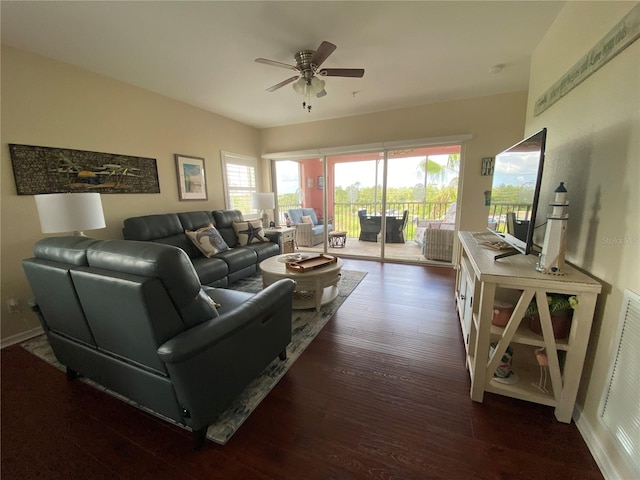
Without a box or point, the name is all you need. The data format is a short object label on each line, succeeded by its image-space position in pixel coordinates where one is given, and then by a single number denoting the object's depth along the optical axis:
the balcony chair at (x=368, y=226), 5.55
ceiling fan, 2.06
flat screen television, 1.34
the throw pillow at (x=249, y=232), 3.76
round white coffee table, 2.44
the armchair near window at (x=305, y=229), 5.68
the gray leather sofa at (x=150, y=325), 1.04
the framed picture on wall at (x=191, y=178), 3.55
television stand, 1.21
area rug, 1.34
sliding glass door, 4.49
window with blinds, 4.43
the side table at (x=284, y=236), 4.03
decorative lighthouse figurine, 1.22
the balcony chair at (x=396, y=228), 5.41
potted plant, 1.26
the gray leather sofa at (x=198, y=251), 2.82
